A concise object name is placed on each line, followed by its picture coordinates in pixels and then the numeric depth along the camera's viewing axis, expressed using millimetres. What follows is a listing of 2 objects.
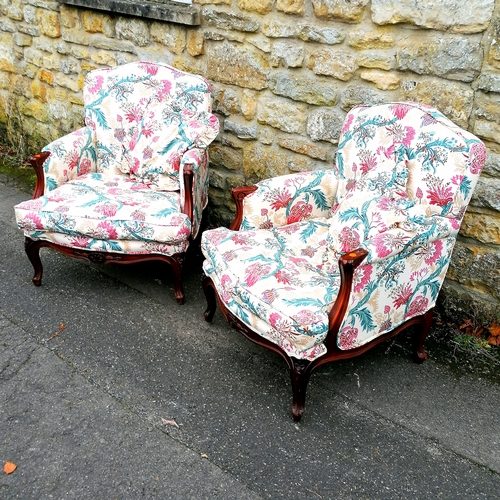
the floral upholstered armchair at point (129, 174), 2781
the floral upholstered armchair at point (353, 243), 2090
